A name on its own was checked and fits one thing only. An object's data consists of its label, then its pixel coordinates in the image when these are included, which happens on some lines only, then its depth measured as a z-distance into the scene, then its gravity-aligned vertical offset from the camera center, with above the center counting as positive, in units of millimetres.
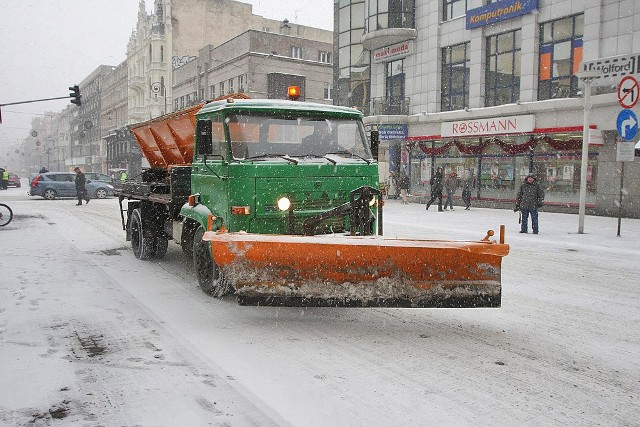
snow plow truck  5090 -572
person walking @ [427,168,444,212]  22328 -593
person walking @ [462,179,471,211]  24141 -1003
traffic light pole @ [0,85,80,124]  31450 +4576
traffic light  31570 +4635
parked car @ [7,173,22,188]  50312 -1021
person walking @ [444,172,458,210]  22828 -521
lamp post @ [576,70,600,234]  14391 +1230
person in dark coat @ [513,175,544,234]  14320 -711
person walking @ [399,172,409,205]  27078 -669
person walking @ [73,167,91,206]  25000 -671
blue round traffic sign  13016 +1233
